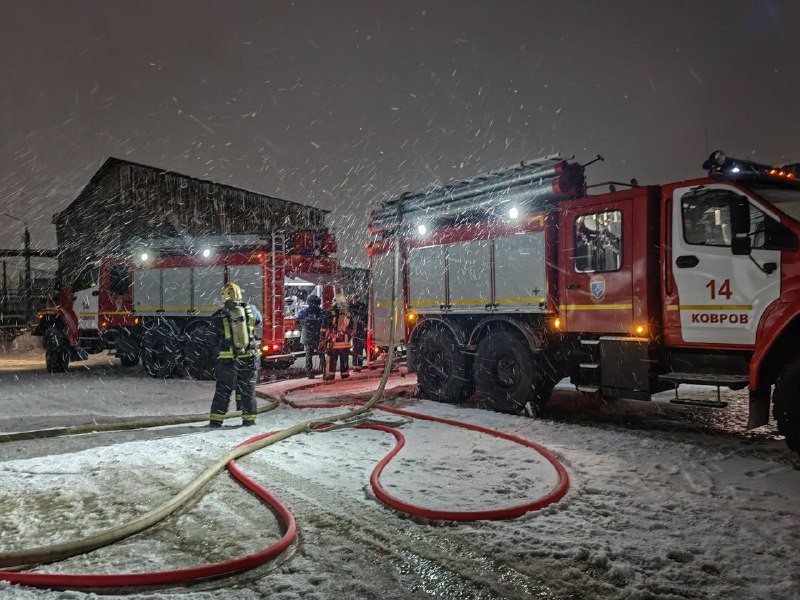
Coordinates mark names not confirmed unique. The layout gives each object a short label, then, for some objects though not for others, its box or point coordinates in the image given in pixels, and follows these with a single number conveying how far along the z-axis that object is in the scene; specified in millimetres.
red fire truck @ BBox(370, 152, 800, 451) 5555
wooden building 29297
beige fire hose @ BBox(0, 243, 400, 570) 3238
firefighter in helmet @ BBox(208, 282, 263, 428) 7328
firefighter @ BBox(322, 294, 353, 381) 11328
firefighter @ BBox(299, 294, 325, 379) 11672
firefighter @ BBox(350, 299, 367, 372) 11742
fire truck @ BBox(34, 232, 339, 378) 11961
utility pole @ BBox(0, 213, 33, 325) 30344
